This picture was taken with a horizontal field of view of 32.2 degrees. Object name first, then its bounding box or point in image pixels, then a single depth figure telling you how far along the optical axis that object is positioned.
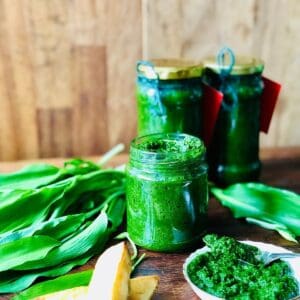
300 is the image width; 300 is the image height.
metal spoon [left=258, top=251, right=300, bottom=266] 0.66
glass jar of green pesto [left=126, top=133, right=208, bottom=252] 0.70
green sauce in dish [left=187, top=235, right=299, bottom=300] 0.60
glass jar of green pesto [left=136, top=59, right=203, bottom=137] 0.82
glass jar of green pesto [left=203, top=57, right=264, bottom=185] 0.86
